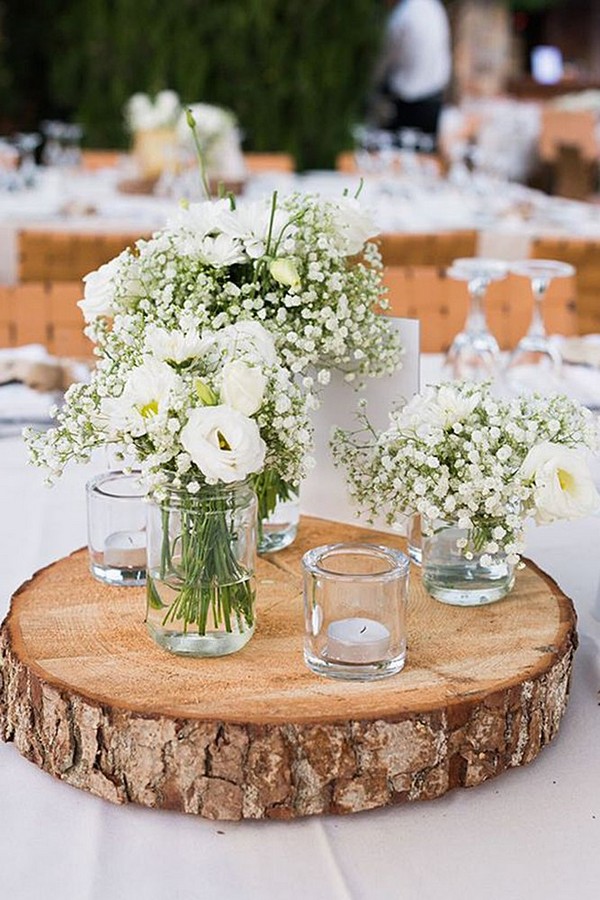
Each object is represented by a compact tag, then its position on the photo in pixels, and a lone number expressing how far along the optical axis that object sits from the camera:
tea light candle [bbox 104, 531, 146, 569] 1.38
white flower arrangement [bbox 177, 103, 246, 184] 4.05
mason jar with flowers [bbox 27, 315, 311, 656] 1.17
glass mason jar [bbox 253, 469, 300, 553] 1.42
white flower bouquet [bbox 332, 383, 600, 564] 1.25
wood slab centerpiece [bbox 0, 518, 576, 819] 1.18
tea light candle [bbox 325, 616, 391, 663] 1.23
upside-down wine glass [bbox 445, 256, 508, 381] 1.92
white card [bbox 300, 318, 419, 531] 1.46
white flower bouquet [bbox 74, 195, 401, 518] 1.31
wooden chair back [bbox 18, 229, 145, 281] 3.41
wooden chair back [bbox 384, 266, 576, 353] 2.53
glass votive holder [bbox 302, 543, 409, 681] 1.23
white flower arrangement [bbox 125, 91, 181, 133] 4.40
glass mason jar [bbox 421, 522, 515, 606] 1.34
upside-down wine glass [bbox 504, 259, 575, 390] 1.93
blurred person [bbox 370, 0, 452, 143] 6.40
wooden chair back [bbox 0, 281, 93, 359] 2.41
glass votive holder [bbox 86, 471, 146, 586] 1.38
